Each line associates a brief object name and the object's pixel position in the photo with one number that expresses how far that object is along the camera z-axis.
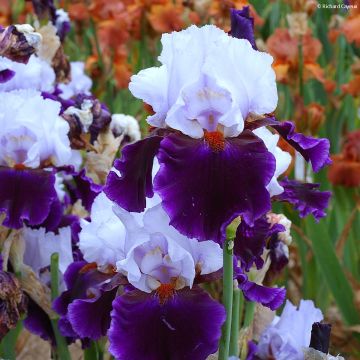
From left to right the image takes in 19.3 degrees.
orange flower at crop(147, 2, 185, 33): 2.74
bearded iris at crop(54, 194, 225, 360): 0.67
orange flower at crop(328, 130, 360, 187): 1.40
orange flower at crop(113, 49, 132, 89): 2.74
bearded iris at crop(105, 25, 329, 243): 0.64
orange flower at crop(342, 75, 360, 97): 1.57
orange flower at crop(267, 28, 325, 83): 1.73
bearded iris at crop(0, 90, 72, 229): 0.89
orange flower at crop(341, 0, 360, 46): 1.52
